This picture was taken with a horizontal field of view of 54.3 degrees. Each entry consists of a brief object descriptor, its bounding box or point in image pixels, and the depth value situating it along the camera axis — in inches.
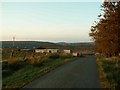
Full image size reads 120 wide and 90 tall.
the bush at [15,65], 452.7
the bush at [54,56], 941.4
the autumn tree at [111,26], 384.6
